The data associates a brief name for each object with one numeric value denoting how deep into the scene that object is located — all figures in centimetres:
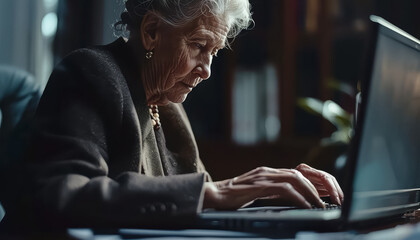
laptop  117
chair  176
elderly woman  125
